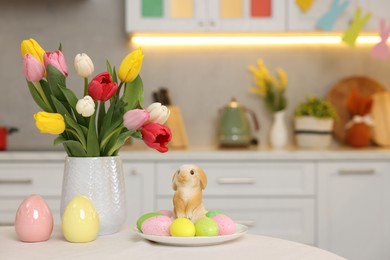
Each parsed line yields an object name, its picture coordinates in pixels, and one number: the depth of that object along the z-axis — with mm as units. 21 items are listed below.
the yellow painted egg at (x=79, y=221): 1589
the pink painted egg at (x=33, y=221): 1606
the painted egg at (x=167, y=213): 1673
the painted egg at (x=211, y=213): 1647
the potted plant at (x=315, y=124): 3492
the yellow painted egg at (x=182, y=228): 1567
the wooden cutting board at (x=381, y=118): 3601
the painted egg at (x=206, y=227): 1572
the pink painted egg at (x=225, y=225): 1591
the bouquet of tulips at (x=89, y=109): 1614
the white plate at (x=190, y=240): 1552
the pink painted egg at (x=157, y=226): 1588
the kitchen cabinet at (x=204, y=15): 3444
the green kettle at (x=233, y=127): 3505
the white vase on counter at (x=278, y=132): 3586
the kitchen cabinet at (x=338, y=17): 3439
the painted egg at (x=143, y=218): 1638
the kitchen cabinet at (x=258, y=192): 3193
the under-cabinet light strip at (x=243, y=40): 3708
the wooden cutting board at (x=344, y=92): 3738
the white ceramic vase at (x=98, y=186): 1674
